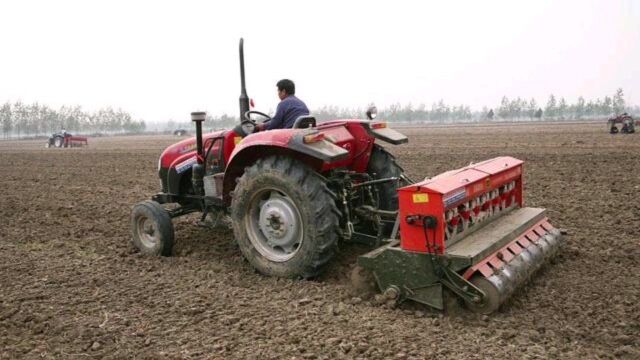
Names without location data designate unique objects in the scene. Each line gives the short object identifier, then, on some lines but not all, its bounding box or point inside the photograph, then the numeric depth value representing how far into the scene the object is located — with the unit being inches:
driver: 204.4
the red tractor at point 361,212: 154.0
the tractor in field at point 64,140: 1373.0
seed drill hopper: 150.3
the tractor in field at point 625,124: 1010.1
